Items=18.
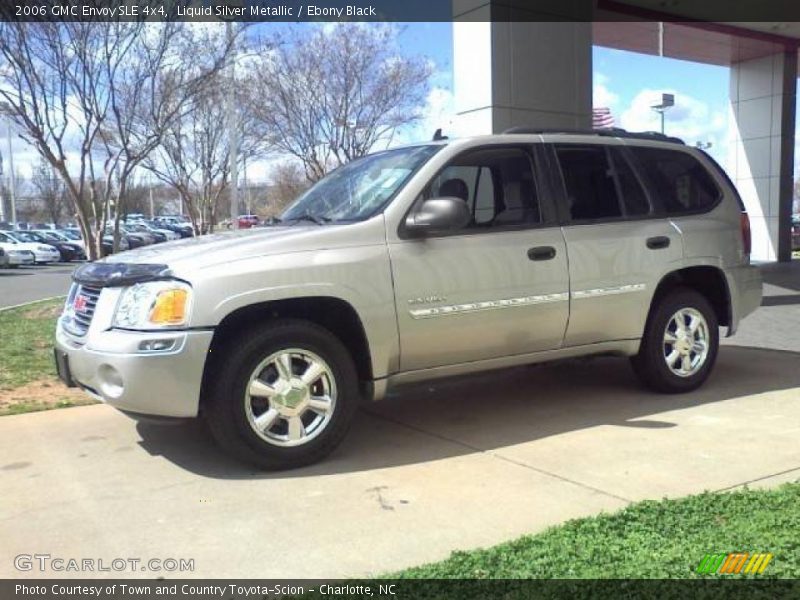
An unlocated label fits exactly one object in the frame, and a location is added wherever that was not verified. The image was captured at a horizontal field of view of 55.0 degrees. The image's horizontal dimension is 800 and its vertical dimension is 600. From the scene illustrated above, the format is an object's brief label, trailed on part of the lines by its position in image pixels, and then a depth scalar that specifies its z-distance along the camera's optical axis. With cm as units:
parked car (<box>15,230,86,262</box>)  3675
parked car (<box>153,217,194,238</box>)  5585
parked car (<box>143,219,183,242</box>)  5196
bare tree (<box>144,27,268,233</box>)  2272
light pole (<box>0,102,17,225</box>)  5217
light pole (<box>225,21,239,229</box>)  1418
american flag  2012
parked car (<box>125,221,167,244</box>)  4704
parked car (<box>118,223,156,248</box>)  4103
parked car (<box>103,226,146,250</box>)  3814
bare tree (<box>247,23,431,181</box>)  2077
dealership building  906
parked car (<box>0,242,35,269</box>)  3141
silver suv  424
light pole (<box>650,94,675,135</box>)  2270
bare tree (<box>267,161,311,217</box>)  3478
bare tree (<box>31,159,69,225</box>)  5875
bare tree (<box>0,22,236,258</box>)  1228
